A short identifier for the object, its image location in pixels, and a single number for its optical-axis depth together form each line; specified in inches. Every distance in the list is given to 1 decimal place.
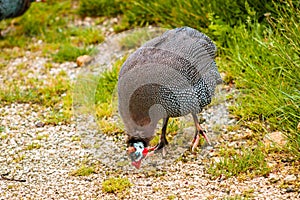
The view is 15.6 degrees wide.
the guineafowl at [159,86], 299.9
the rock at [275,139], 324.3
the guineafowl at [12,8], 449.5
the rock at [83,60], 444.5
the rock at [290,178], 296.8
